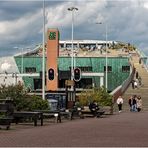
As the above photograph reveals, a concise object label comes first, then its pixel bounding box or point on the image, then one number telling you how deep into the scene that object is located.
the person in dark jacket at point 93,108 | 38.53
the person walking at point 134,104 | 49.02
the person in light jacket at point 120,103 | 48.44
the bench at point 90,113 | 38.68
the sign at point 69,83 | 39.11
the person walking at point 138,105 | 49.75
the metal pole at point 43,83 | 37.40
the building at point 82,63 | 84.31
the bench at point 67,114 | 32.54
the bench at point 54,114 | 29.40
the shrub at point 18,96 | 30.27
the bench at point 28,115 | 25.74
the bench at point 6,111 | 24.59
